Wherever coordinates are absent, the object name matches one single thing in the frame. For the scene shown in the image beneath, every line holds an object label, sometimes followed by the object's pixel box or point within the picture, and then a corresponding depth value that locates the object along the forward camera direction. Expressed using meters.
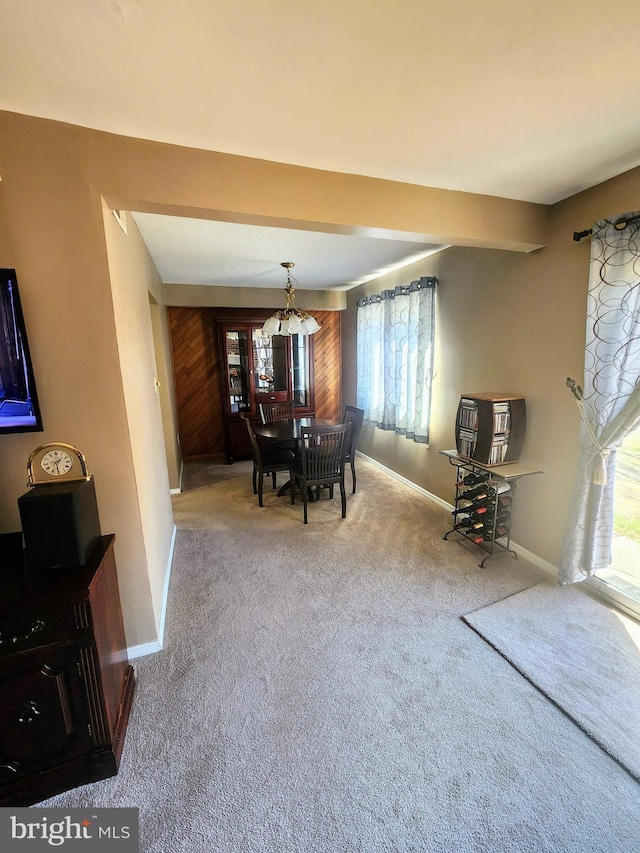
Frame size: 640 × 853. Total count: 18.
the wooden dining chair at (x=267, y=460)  3.59
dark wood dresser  1.18
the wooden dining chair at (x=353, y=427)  3.59
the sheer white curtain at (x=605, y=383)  1.92
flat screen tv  1.36
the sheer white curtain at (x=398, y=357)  3.55
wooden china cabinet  4.98
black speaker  1.25
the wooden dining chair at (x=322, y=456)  3.13
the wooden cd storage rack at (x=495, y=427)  2.50
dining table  3.50
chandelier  3.53
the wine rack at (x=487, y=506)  2.59
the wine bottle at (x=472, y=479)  2.76
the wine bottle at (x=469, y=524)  2.72
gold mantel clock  1.43
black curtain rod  1.84
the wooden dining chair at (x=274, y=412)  4.68
